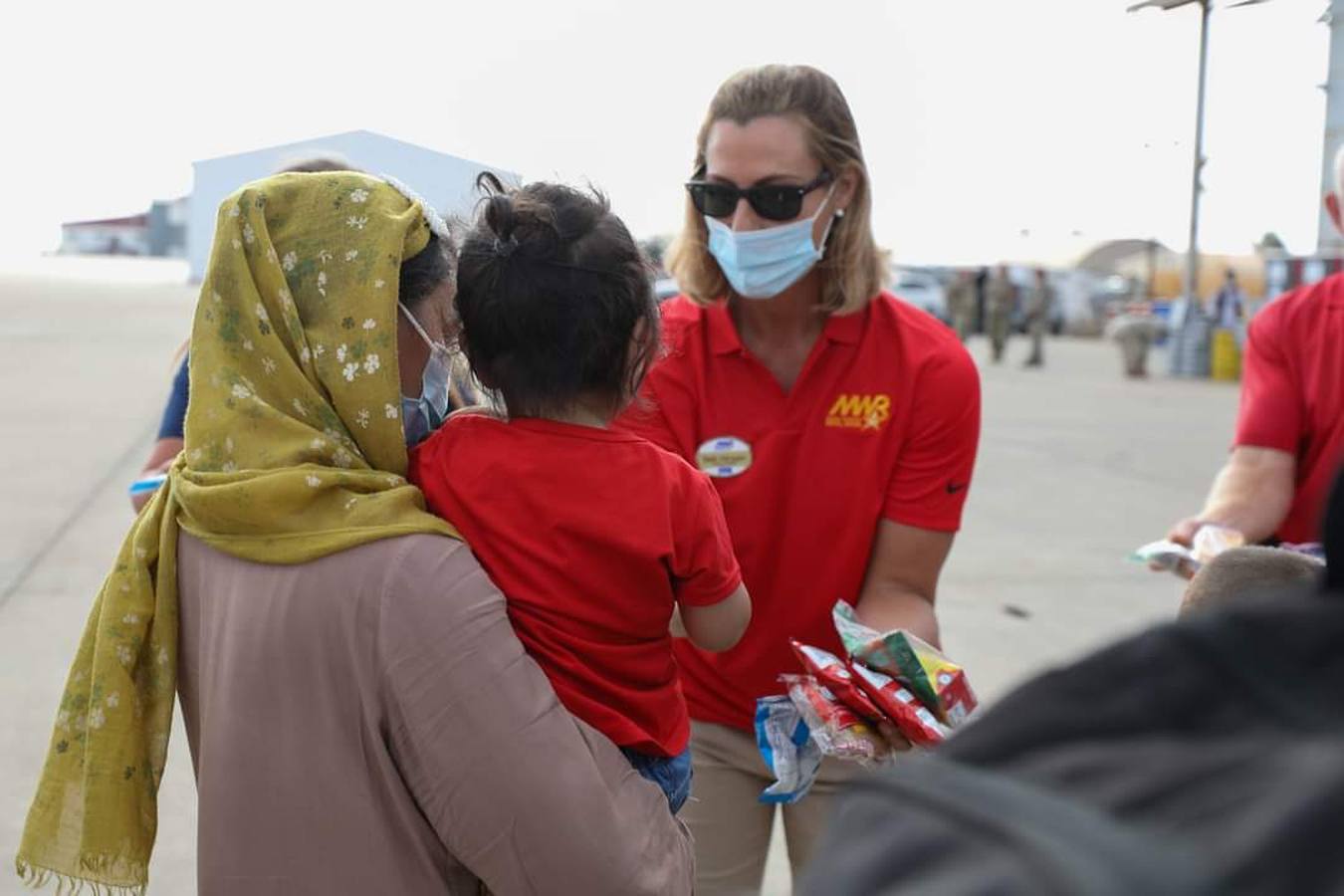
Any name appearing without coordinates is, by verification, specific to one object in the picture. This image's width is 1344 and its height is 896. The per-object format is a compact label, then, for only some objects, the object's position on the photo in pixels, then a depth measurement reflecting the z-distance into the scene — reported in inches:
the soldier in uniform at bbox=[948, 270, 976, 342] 1182.9
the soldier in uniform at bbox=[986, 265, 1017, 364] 963.3
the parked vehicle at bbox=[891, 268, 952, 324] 1478.8
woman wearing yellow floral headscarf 60.7
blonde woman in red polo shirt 97.8
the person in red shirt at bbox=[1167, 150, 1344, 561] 112.2
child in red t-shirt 65.7
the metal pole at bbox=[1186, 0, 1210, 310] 738.8
